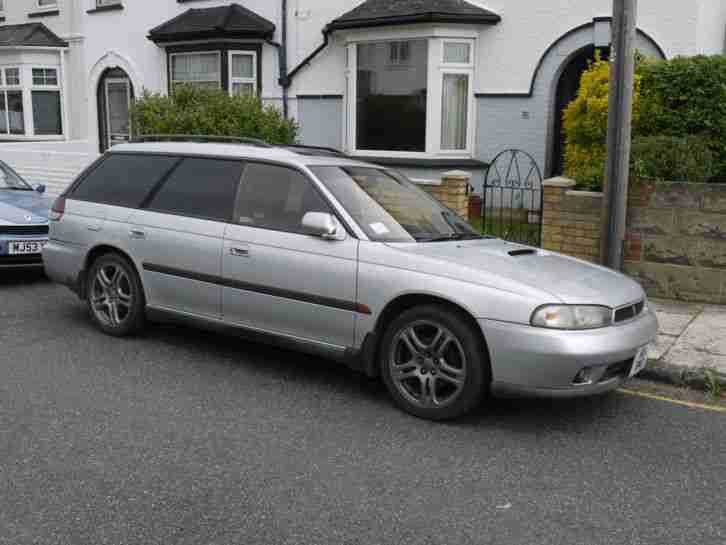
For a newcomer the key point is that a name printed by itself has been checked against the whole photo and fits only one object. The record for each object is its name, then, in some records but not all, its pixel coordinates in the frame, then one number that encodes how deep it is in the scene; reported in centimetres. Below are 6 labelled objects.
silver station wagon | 487
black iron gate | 1224
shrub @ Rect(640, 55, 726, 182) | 916
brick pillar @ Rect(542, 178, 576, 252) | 912
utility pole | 701
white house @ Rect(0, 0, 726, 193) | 1320
